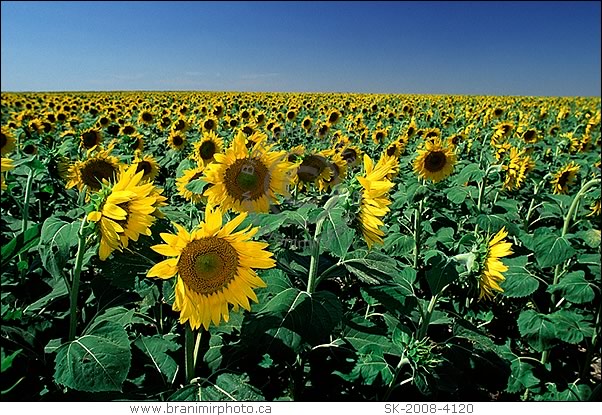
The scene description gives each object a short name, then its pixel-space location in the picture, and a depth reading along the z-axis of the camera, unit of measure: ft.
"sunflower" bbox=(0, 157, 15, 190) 5.70
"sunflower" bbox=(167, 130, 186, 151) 17.95
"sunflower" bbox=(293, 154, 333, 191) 8.96
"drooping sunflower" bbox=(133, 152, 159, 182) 11.25
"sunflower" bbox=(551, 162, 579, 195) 13.84
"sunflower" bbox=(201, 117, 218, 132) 19.62
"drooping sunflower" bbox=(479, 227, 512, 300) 5.23
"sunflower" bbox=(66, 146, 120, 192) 8.58
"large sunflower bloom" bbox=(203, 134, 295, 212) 6.20
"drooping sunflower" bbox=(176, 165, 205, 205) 7.00
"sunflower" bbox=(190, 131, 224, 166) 10.25
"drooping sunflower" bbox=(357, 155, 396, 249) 5.13
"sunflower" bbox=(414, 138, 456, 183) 12.18
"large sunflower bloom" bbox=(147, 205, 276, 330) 3.95
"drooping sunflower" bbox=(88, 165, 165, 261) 4.29
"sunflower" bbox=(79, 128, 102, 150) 14.27
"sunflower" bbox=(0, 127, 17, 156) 14.40
